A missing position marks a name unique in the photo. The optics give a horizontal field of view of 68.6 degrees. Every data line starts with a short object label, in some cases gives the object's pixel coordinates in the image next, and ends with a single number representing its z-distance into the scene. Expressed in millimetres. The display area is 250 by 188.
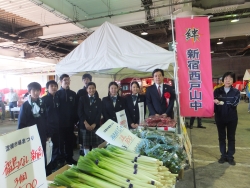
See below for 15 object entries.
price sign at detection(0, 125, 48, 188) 792
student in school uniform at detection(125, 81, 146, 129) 3252
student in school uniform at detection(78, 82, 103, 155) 3004
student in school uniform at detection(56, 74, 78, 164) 3133
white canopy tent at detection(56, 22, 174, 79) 3238
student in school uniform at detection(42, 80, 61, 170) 2832
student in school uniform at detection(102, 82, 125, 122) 3156
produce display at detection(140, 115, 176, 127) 2307
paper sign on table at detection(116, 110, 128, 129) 2197
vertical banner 3230
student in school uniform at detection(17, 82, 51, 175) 2359
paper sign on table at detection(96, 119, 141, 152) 1508
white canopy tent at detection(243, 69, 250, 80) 11827
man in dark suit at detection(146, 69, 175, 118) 2948
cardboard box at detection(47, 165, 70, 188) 1294
